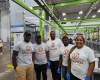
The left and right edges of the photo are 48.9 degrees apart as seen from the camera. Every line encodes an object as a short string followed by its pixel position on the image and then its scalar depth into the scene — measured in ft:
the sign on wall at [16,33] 14.15
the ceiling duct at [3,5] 46.02
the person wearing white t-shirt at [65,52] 8.31
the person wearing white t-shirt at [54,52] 9.35
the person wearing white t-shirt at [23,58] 7.31
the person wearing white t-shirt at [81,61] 5.57
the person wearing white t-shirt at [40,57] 8.76
